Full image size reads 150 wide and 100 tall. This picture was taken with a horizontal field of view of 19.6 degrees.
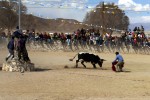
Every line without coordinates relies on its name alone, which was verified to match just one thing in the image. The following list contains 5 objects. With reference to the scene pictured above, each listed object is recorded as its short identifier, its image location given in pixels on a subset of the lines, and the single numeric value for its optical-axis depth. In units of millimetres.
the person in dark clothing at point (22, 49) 24880
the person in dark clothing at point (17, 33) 24688
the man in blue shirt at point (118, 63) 26422
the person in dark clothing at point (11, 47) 25594
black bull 28656
